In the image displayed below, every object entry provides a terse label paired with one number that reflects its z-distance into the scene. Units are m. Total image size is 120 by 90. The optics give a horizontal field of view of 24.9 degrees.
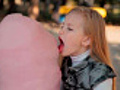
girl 1.46
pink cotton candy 1.38
